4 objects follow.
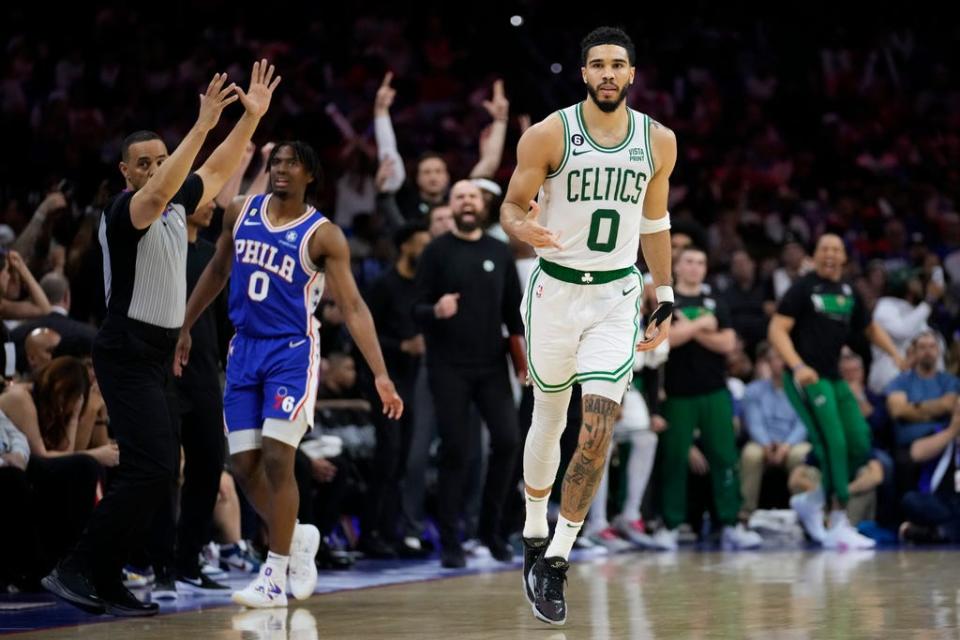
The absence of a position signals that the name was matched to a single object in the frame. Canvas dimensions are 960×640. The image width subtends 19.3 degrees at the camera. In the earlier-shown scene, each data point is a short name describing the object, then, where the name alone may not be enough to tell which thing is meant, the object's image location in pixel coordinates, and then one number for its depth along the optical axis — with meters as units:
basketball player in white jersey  11.05
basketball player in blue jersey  12.04
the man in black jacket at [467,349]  16.33
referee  11.08
